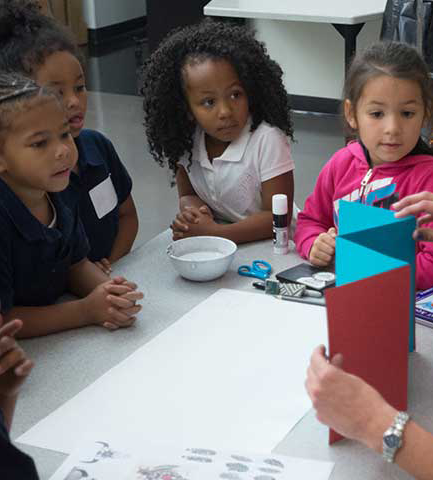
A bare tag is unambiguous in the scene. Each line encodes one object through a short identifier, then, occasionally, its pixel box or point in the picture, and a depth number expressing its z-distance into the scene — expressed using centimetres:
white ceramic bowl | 191
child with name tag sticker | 207
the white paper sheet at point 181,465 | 138
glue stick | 202
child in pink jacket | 195
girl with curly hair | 222
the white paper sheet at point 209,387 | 148
